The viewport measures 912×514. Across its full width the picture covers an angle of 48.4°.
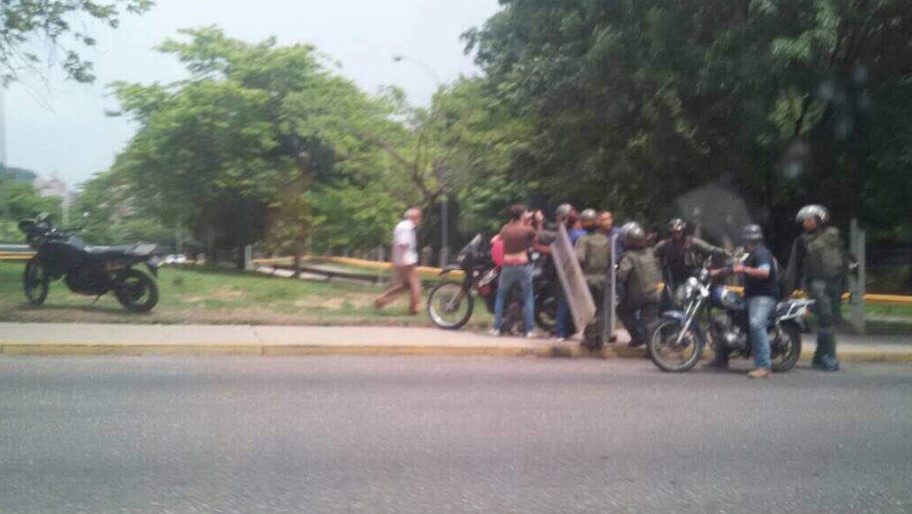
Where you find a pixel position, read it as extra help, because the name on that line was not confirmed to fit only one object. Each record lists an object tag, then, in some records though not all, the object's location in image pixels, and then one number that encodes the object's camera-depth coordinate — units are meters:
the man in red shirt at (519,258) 13.12
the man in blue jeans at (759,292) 11.14
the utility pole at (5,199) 22.83
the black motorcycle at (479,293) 13.79
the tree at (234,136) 28.17
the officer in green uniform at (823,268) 11.71
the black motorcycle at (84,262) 14.09
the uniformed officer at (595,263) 12.64
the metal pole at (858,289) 15.40
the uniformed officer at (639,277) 12.38
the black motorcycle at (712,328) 11.37
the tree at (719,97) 14.80
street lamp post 35.31
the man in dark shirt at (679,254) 12.55
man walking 14.72
